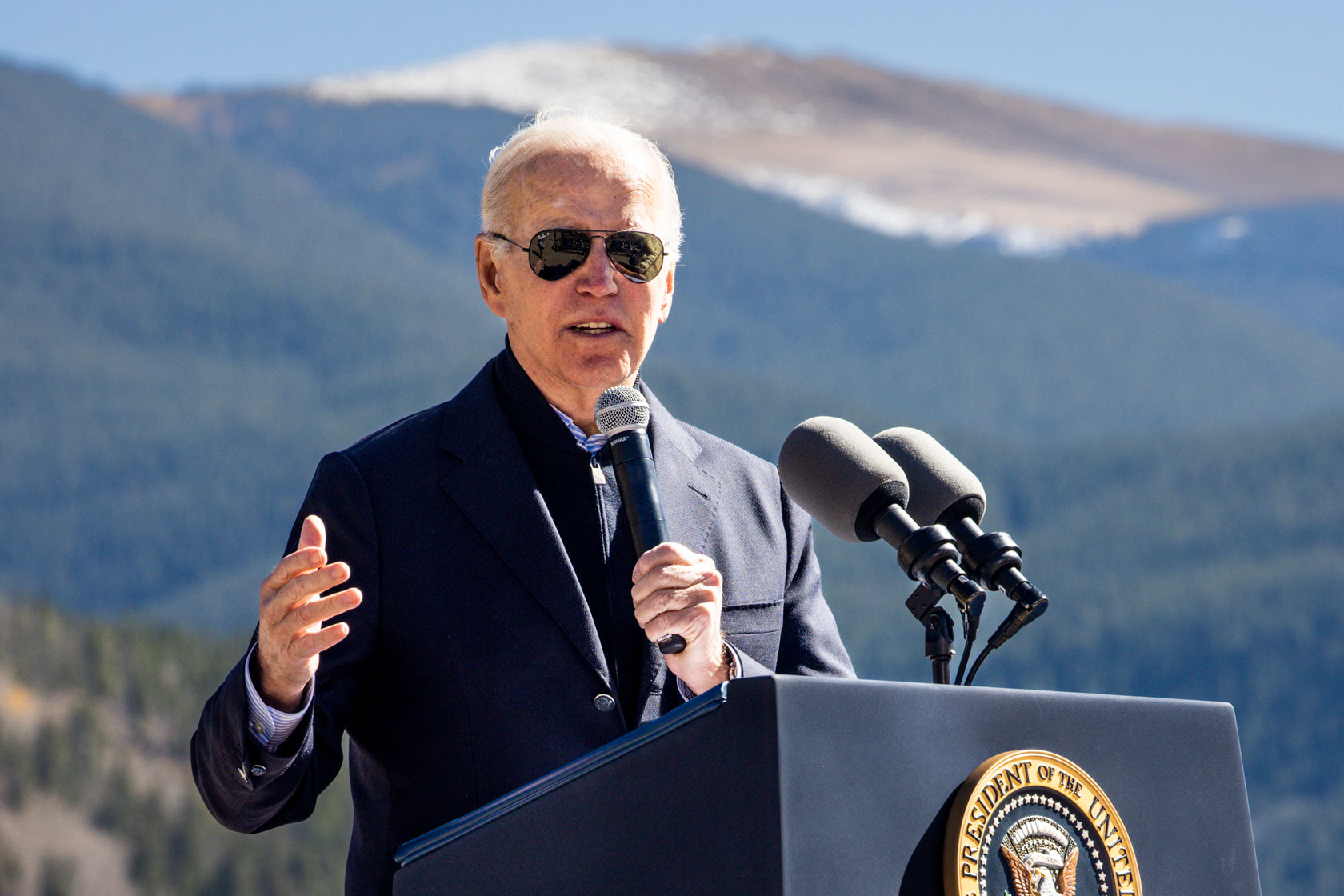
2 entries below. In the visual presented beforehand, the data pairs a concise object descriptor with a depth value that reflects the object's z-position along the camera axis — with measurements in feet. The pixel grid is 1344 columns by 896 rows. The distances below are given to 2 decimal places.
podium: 28.89
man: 30.54
